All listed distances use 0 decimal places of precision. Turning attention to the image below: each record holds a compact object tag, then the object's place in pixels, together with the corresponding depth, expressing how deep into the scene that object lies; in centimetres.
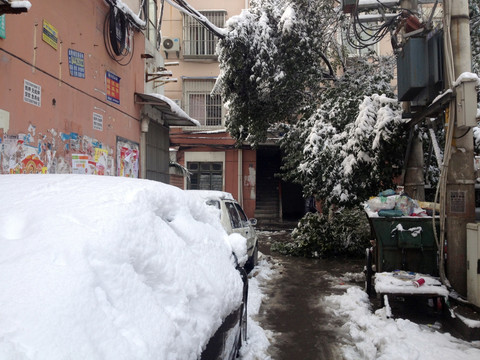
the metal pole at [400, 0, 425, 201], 785
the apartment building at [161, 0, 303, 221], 2123
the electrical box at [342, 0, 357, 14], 857
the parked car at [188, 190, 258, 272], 759
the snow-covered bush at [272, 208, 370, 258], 1192
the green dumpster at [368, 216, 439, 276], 616
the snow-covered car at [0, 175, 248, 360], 163
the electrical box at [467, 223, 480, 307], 527
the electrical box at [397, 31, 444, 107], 635
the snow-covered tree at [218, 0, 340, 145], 1270
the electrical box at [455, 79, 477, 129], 536
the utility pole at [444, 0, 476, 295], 586
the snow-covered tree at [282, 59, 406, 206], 824
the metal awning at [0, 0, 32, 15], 459
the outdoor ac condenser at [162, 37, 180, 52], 2127
